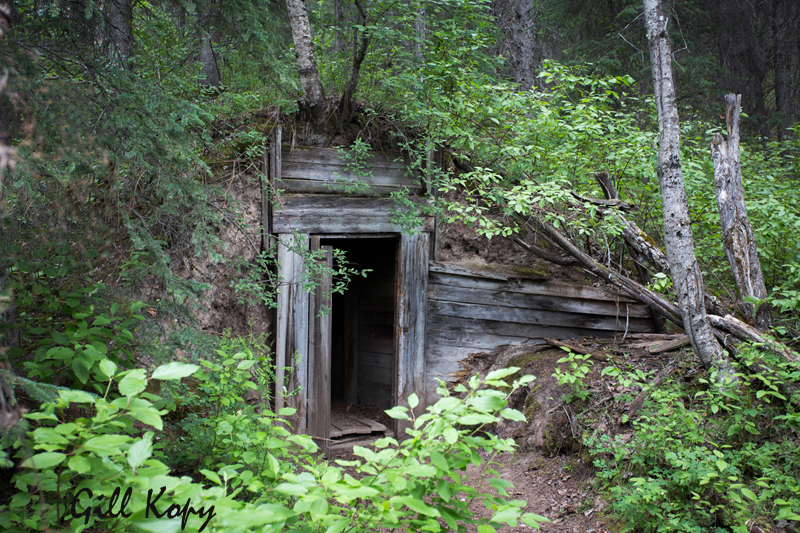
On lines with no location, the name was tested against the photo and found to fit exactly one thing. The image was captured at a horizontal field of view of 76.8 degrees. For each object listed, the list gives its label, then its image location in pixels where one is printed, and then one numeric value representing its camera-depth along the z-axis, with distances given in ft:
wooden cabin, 17.22
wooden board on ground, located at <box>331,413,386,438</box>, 19.47
